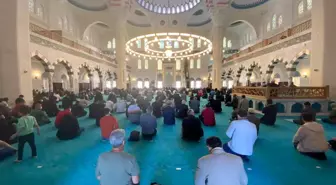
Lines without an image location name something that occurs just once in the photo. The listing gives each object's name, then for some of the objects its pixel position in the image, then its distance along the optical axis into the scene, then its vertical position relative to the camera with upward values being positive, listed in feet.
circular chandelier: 35.99 +9.65
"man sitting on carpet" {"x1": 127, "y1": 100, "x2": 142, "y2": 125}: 21.97 -2.98
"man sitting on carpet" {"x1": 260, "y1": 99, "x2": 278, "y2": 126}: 19.97 -2.81
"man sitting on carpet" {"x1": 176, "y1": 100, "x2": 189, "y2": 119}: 24.79 -3.04
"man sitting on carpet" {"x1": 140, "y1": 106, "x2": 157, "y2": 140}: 16.16 -3.10
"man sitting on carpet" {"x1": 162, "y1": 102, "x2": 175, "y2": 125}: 21.38 -3.04
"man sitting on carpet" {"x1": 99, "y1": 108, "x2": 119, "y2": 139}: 15.49 -2.97
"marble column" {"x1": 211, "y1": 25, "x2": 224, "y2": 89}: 71.00 +12.54
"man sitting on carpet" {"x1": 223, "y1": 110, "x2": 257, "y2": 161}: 10.36 -2.58
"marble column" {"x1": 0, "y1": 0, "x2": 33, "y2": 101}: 25.52 +4.87
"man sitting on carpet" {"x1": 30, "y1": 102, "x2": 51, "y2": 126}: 20.12 -2.93
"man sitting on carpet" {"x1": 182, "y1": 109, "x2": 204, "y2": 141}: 15.25 -3.19
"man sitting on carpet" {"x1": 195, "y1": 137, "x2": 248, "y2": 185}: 5.17 -2.20
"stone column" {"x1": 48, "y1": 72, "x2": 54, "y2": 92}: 40.27 +1.65
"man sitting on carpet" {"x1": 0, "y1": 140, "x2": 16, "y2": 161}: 11.57 -3.77
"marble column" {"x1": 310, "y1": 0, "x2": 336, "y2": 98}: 25.94 +5.82
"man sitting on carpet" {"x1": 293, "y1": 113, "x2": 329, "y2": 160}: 11.16 -2.99
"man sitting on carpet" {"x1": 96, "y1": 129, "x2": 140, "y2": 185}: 5.69 -2.27
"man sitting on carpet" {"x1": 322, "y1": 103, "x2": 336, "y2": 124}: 20.74 -3.38
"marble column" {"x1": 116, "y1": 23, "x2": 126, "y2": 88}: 72.21 +11.97
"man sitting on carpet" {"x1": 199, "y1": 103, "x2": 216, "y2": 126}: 20.62 -3.14
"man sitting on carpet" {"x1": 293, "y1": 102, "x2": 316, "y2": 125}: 18.59 -2.05
